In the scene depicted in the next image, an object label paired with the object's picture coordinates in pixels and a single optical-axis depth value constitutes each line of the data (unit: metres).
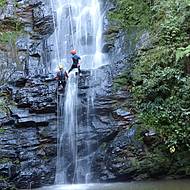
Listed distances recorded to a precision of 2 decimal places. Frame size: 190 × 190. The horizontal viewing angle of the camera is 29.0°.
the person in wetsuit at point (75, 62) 13.46
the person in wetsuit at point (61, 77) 12.98
